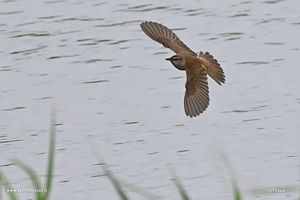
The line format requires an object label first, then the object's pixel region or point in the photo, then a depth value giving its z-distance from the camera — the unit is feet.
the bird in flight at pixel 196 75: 49.96
